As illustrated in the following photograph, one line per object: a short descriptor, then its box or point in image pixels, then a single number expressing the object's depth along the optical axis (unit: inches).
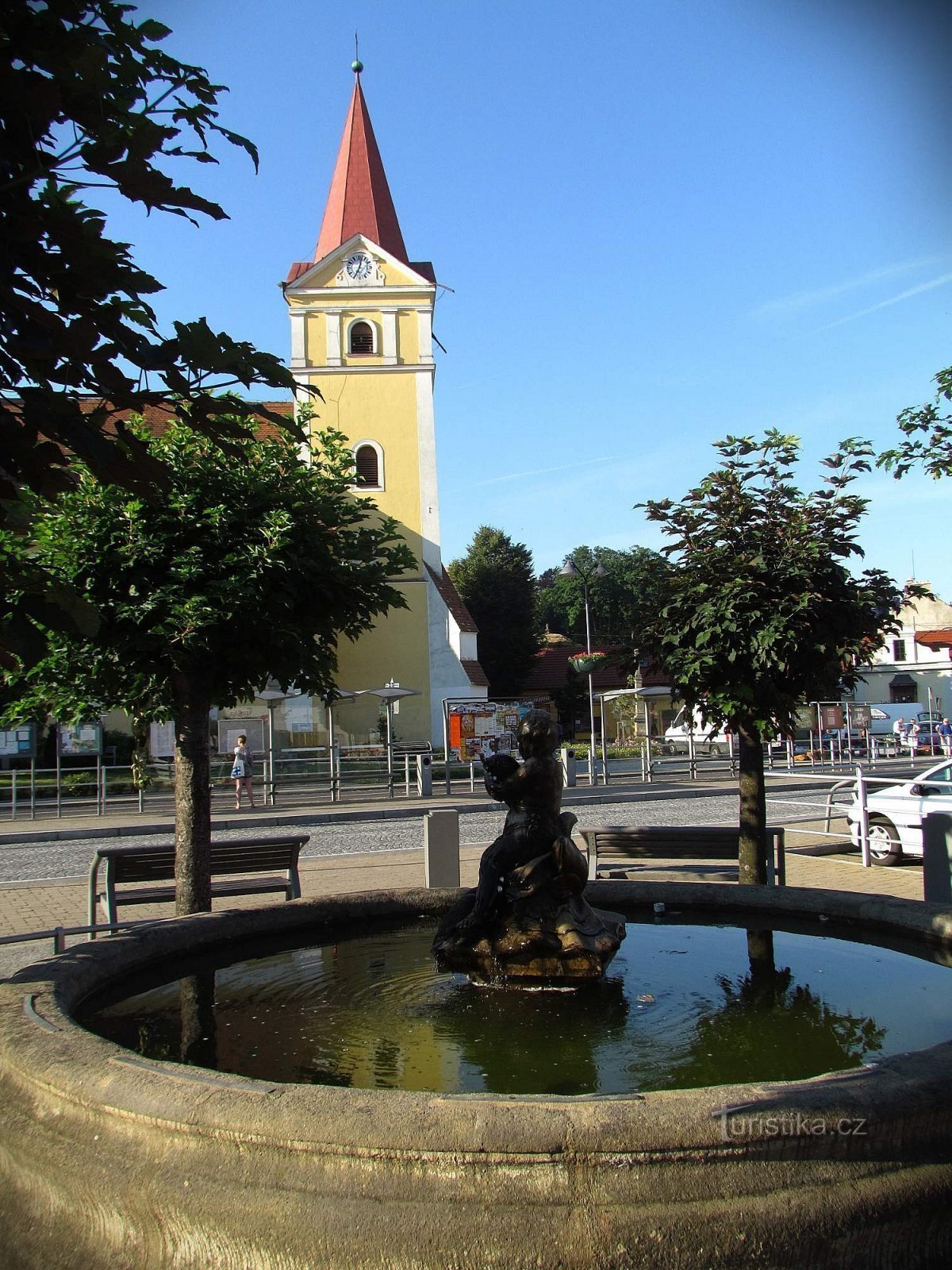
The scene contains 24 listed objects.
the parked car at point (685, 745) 1699.1
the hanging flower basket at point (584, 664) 950.7
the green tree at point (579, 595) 3127.5
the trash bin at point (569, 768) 1107.3
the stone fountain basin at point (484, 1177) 112.0
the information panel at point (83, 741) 1003.9
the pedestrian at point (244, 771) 936.3
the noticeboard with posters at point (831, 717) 1352.1
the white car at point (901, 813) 505.7
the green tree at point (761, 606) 335.6
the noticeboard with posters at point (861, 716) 1438.2
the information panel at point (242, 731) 1034.1
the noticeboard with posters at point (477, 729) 1032.2
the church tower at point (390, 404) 1672.0
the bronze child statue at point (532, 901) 212.7
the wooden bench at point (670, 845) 376.2
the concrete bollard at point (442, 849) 361.7
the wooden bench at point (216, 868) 353.7
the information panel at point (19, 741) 968.0
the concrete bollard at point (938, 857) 302.5
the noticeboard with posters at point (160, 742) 952.3
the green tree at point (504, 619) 2389.3
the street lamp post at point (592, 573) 1172.9
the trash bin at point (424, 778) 1035.9
